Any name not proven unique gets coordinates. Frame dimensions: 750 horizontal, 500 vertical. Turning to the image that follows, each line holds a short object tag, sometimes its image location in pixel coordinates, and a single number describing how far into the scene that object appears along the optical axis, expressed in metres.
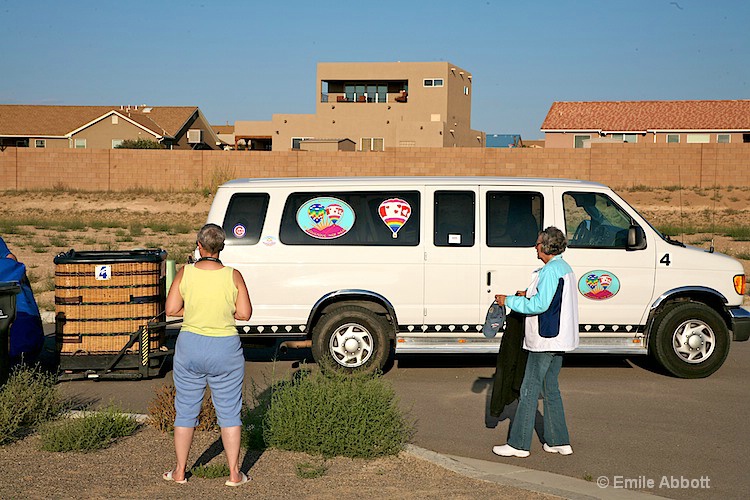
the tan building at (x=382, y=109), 64.50
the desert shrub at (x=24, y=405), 7.38
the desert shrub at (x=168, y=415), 7.87
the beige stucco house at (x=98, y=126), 67.69
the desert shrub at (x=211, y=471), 6.67
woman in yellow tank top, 6.47
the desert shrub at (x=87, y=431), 7.22
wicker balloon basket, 10.38
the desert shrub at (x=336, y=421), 7.13
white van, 10.77
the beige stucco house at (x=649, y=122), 58.60
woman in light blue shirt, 7.32
